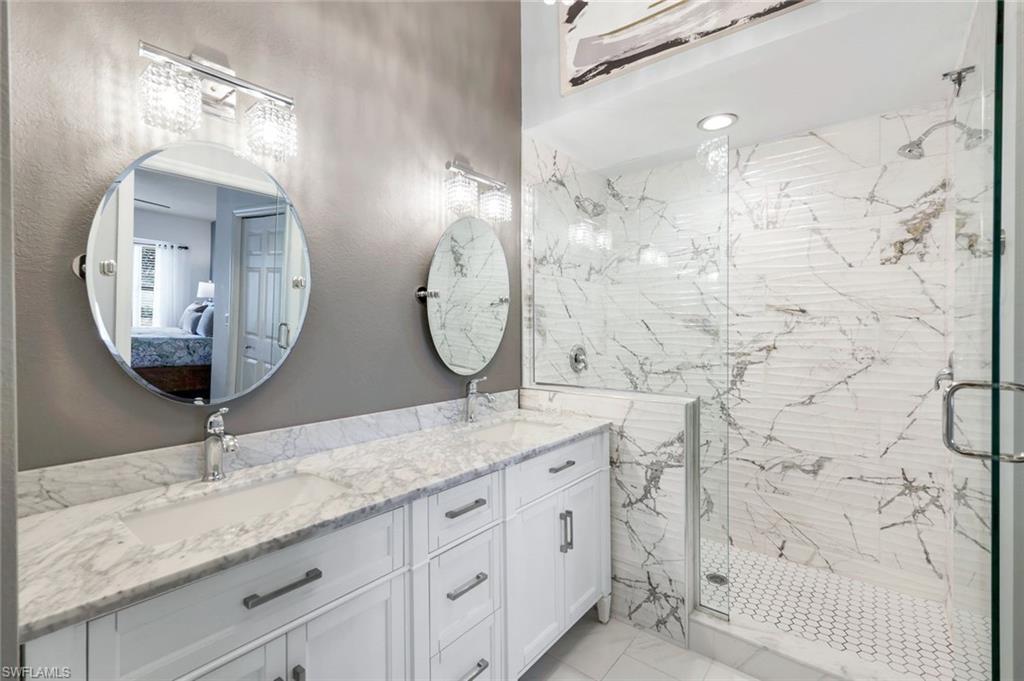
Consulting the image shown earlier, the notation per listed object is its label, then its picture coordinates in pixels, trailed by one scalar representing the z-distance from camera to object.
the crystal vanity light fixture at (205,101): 1.22
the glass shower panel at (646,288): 2.08
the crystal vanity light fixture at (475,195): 2.06
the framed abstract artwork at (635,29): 1.73
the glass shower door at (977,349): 0.87
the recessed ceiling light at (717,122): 2.25
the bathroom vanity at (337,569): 0.77
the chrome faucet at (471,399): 2.11
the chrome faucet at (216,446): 1.28
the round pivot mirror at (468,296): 2.01
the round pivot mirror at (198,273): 1.17
